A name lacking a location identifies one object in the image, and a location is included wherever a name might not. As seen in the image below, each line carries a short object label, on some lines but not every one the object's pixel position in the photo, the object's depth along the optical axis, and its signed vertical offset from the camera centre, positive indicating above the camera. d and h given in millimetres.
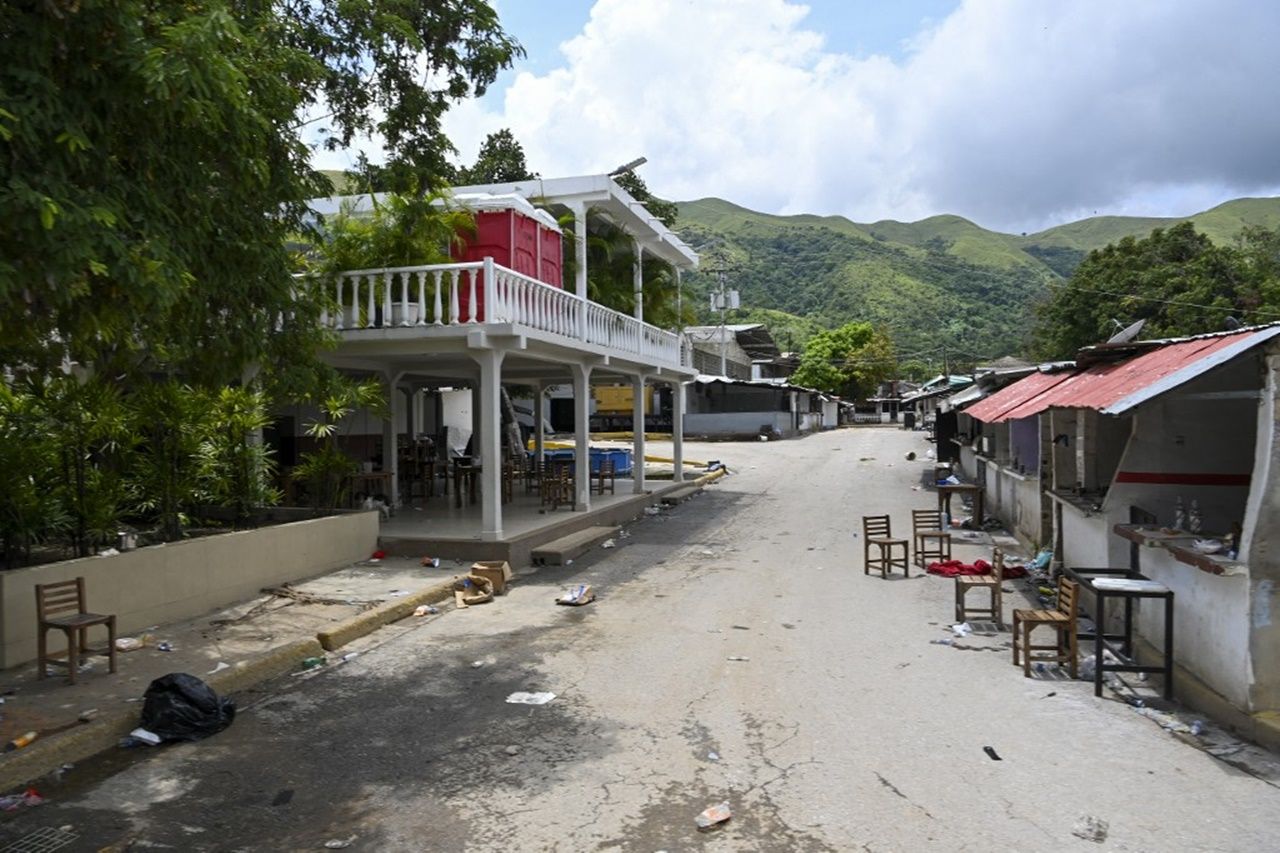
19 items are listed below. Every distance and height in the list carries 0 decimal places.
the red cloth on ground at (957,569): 11141 -2096
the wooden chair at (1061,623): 6914 -1707
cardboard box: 10648 -1897
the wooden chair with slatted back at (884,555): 11648 -1914
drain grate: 4230 -2103
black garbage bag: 5715 -1942
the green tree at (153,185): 4156 +1494
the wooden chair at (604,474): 19719 -1273
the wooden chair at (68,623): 6336 -1472
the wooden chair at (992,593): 8695 -1867
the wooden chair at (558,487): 16141 -1275
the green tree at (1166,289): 38156 +6175
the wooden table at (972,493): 16039 -1496
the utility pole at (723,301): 52984 +7459
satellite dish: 11164 +1086
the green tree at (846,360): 73125 +5037
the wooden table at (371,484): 14062 -1139
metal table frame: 6180 -1718
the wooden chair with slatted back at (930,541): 12293 -1927
